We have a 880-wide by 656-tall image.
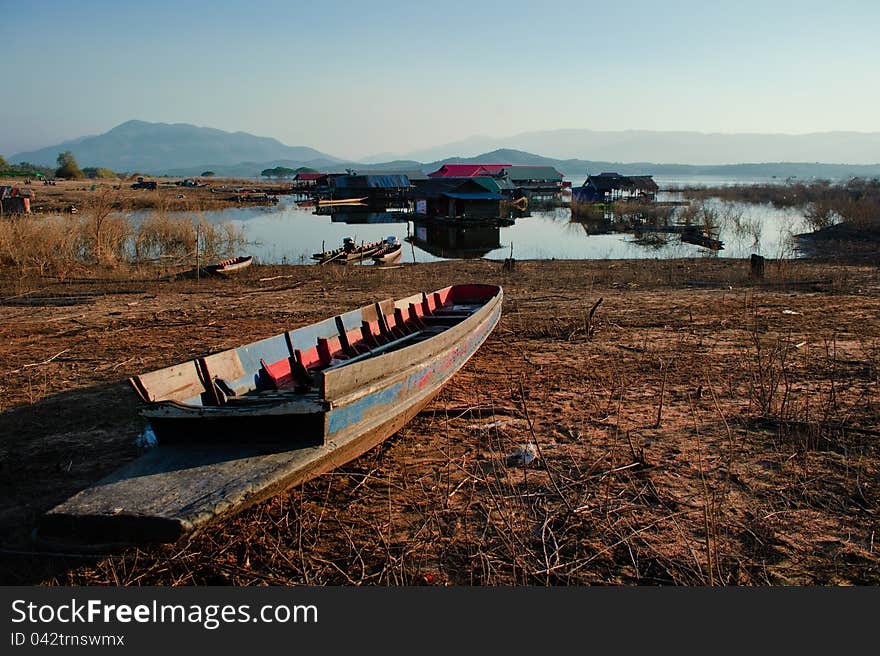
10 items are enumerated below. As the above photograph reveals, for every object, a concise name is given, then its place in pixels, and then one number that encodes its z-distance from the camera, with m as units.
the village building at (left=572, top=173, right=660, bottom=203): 53.41
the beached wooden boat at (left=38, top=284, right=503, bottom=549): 3.63
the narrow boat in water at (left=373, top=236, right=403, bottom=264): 22.34
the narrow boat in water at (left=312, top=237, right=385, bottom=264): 21.69
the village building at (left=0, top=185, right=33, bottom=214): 26.84
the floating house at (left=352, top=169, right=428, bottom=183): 67.85
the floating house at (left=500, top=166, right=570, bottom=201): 74.31
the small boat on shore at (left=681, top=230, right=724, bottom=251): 25.94
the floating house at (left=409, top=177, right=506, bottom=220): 40.38
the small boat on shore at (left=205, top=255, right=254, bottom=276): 17.22
